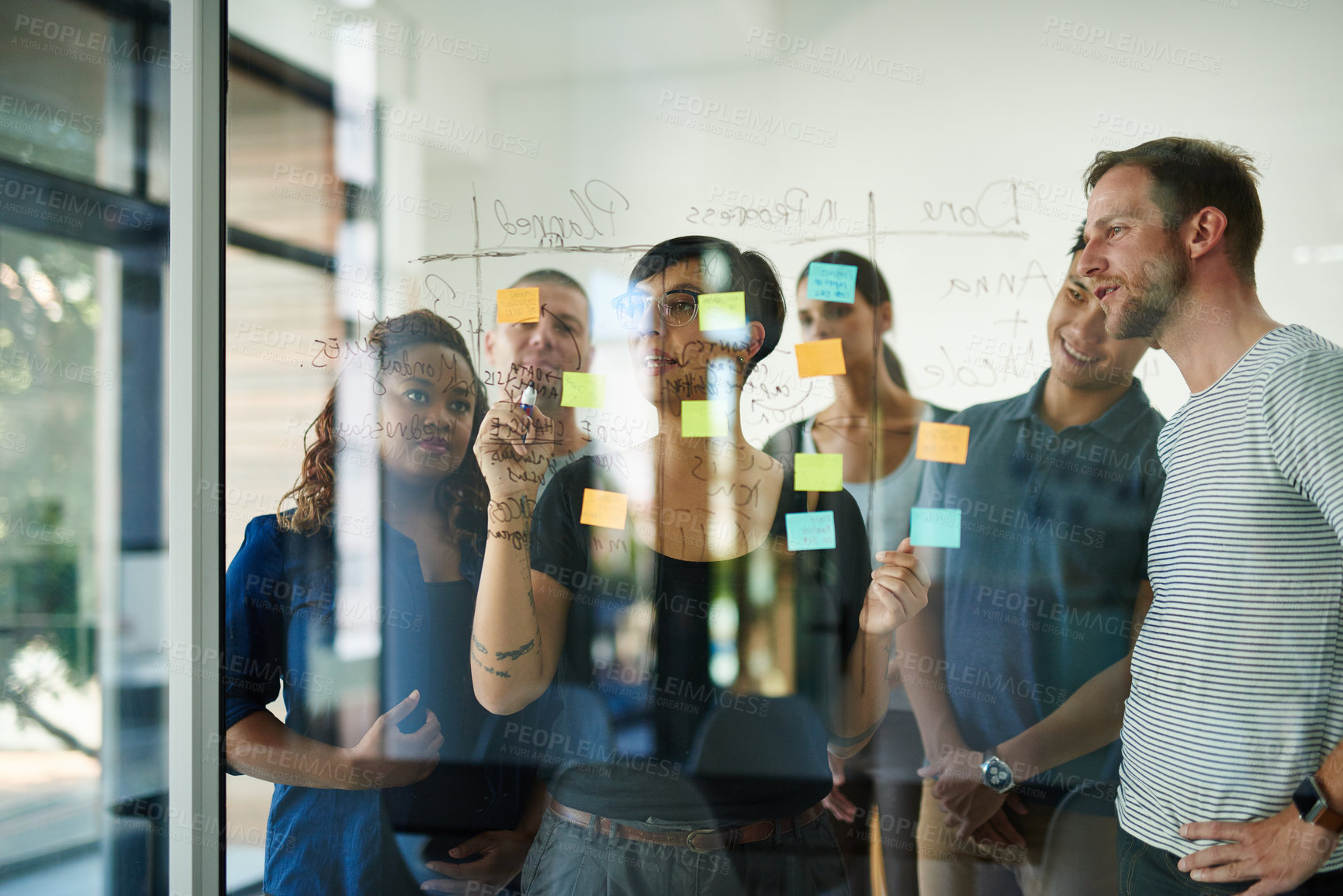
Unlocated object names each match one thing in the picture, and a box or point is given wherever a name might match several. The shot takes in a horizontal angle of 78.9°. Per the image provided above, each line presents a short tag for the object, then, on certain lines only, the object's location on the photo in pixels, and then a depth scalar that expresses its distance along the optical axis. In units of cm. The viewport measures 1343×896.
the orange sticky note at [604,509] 163
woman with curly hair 171
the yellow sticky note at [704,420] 160
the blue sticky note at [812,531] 155
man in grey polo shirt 145
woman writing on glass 151
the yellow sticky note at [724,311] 159
